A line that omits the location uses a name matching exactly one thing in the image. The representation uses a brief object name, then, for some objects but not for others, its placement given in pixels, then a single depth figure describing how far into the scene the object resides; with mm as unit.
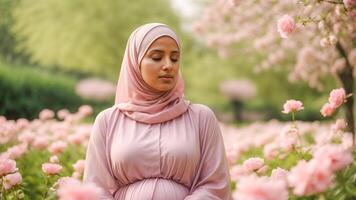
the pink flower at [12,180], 2908
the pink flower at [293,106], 3217
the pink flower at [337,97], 3039
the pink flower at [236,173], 3877
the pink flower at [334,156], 1825
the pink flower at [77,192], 1978
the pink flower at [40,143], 4398
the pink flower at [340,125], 3264
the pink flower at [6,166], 2807
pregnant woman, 2613
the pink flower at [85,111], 5361
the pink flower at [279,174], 2578
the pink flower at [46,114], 5422
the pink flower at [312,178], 1736
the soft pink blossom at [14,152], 3879
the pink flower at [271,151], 4098
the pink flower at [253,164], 3047
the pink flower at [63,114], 5457
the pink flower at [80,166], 3439
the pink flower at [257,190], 1777
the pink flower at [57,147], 3844
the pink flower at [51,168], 2949
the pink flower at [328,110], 3102
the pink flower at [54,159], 3494
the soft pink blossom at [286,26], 3266
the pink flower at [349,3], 2930
